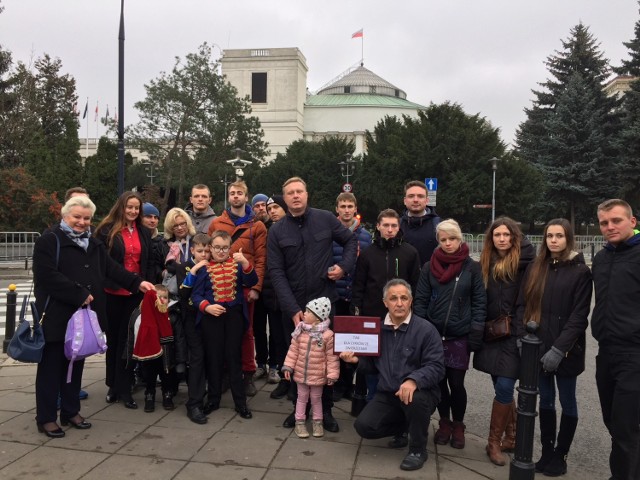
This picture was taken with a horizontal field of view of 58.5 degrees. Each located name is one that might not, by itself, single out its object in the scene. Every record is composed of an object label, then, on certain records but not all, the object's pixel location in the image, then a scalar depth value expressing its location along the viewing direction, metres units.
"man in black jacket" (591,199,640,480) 3.97
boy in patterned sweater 5.45
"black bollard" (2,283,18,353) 8.70
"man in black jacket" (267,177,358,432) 5.46
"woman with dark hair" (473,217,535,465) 4.64
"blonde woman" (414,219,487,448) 4.80
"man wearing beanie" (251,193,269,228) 7.02
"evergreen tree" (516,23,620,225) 42.03
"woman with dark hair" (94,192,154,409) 5.79
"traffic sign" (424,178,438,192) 20.98
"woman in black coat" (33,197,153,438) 4.84
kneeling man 4.51
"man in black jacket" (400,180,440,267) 5.75
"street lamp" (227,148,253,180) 28.89
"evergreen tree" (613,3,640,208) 38.28
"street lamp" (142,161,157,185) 47.03
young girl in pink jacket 5.05
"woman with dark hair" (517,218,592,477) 4.34
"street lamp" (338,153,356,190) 49.24
